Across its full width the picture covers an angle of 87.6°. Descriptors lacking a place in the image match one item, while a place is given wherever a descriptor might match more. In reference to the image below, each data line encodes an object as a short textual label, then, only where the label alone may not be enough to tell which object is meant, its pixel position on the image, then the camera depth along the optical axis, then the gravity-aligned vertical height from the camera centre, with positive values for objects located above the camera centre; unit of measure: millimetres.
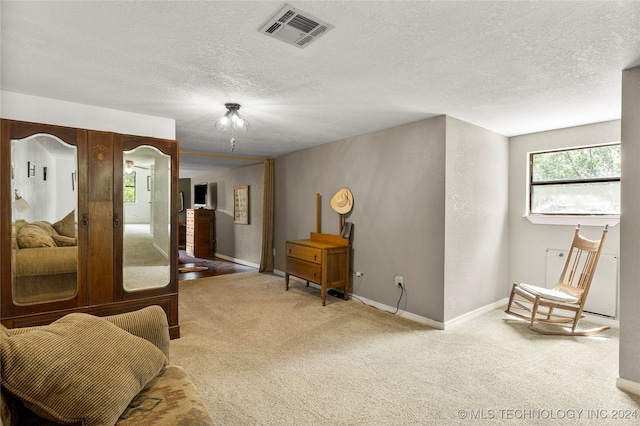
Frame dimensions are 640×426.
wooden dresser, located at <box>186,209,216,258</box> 7848 -608
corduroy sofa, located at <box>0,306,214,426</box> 1085 -621
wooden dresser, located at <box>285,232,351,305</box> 4215 -727
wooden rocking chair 3229 -882
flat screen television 8562 +303
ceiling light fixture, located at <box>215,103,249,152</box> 3092 +919
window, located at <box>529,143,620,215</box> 3607 +292
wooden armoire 2465 -124
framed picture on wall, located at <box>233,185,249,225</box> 6926 +36
